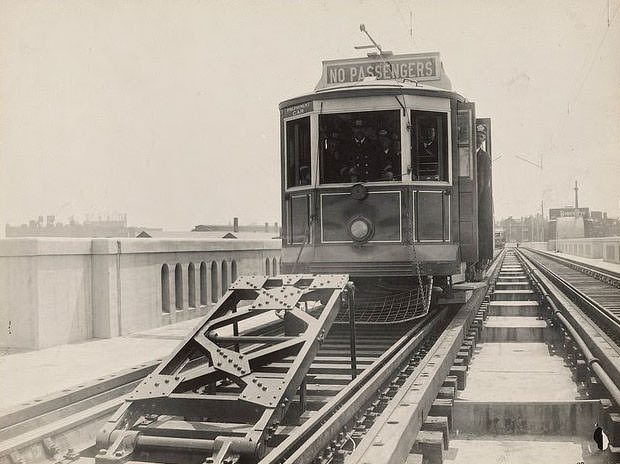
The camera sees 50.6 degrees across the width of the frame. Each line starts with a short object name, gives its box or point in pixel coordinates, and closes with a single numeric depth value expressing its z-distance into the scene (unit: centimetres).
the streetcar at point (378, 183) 781
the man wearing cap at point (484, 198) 1001
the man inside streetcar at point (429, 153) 808
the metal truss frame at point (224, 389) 379
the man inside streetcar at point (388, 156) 789
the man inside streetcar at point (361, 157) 794
